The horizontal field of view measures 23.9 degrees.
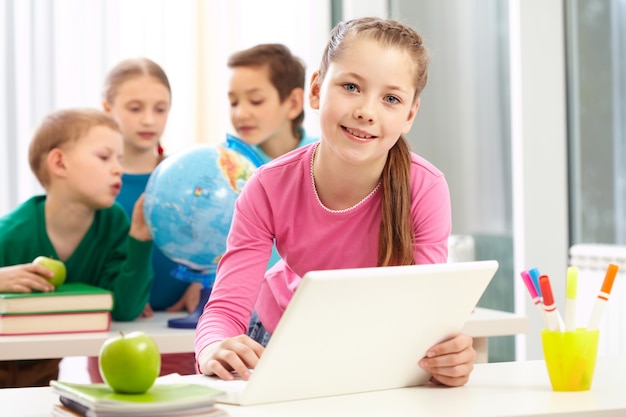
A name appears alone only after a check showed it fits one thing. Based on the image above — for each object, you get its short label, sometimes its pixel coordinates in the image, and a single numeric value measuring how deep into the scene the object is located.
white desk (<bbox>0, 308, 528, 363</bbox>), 2.62
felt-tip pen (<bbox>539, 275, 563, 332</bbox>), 1.92
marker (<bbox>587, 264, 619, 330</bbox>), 1.93
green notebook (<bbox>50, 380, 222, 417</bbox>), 1.66
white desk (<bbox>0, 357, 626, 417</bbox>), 1.77
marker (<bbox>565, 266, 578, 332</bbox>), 1.94
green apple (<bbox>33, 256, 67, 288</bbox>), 2.82
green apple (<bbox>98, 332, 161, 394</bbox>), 1.71
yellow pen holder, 1.90
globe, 2.85
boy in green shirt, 3.00
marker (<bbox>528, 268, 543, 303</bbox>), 1.96
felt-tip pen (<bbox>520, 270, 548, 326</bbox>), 1.96
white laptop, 1.75
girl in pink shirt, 2.09
